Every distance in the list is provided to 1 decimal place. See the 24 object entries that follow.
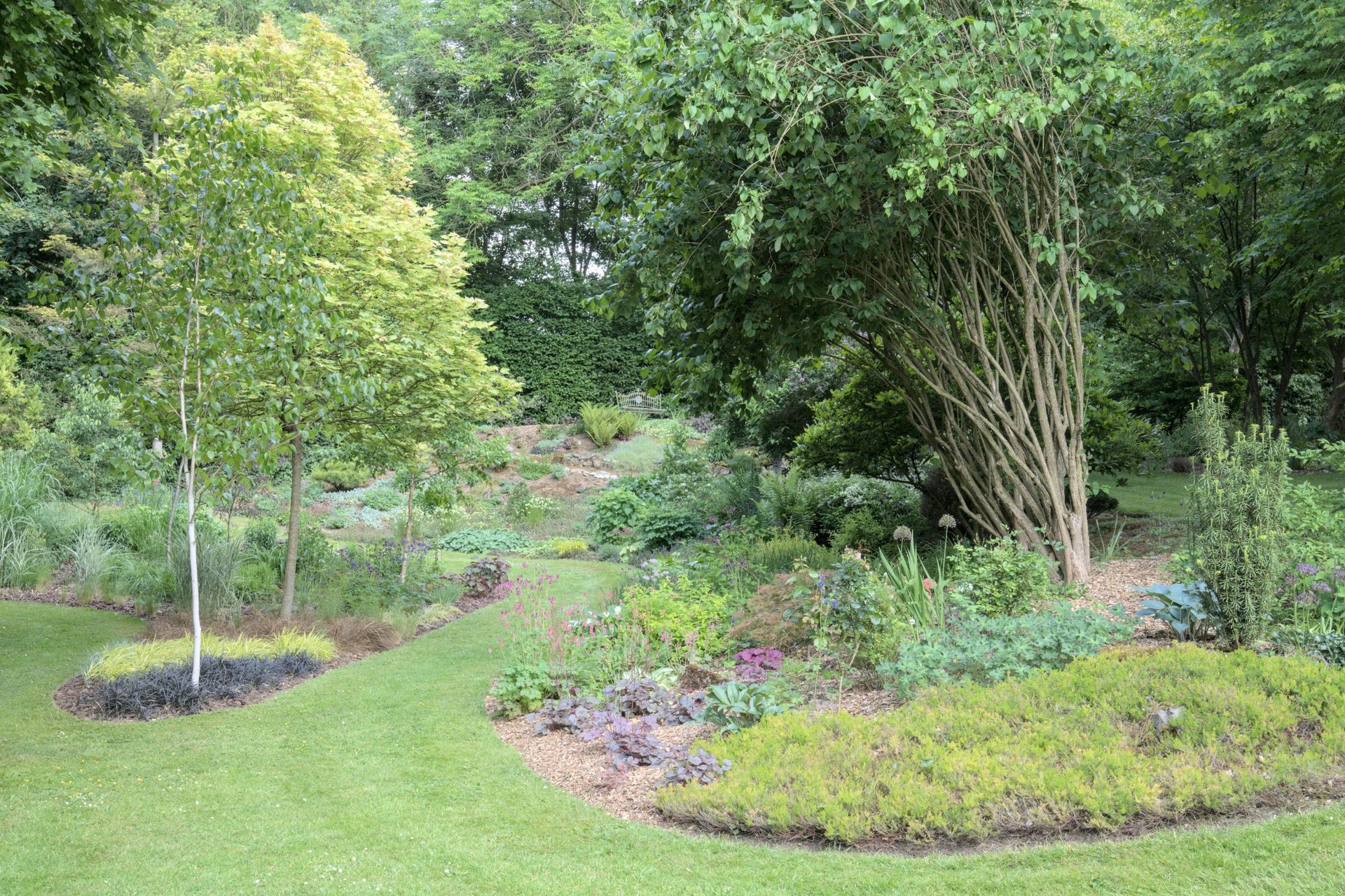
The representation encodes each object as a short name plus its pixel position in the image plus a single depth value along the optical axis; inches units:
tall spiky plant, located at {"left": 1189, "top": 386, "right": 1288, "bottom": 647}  195.3
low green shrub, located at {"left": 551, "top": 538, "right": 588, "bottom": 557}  546.0
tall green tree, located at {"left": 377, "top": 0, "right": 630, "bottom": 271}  973.2
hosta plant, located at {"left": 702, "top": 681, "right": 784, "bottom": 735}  192.2
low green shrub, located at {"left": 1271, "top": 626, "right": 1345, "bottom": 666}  182.7
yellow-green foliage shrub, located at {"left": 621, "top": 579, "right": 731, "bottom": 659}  256.5
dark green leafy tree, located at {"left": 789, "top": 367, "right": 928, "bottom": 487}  398.9
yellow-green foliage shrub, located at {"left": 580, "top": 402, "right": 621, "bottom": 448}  858.8
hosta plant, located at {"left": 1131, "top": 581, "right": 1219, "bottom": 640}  201.6
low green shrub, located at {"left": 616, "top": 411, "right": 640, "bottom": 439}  882.1
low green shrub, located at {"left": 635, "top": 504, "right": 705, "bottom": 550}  488.1
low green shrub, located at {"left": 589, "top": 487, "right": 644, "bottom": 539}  571.2
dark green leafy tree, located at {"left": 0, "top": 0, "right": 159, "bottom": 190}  207.5
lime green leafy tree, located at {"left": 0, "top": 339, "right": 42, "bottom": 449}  531.8
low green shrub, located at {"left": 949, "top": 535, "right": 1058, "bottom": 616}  234.5
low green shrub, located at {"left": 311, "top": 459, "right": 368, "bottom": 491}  750.5
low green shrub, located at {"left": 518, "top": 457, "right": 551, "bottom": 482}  761.6
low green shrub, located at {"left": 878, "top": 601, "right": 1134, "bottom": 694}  194.9
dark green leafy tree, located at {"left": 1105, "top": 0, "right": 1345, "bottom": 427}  303.4
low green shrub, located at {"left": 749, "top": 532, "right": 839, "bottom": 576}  339.9
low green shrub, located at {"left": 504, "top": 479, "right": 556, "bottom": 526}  653.9
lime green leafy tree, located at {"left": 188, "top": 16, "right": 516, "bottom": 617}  307.9
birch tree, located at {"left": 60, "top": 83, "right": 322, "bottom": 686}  236.4
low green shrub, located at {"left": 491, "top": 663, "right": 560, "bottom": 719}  227.9
